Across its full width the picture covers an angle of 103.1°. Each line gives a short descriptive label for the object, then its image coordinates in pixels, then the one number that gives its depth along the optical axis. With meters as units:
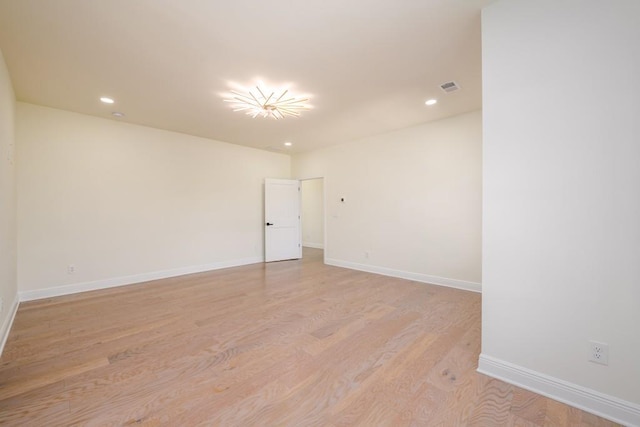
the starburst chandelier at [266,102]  3.20
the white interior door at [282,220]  6.23
